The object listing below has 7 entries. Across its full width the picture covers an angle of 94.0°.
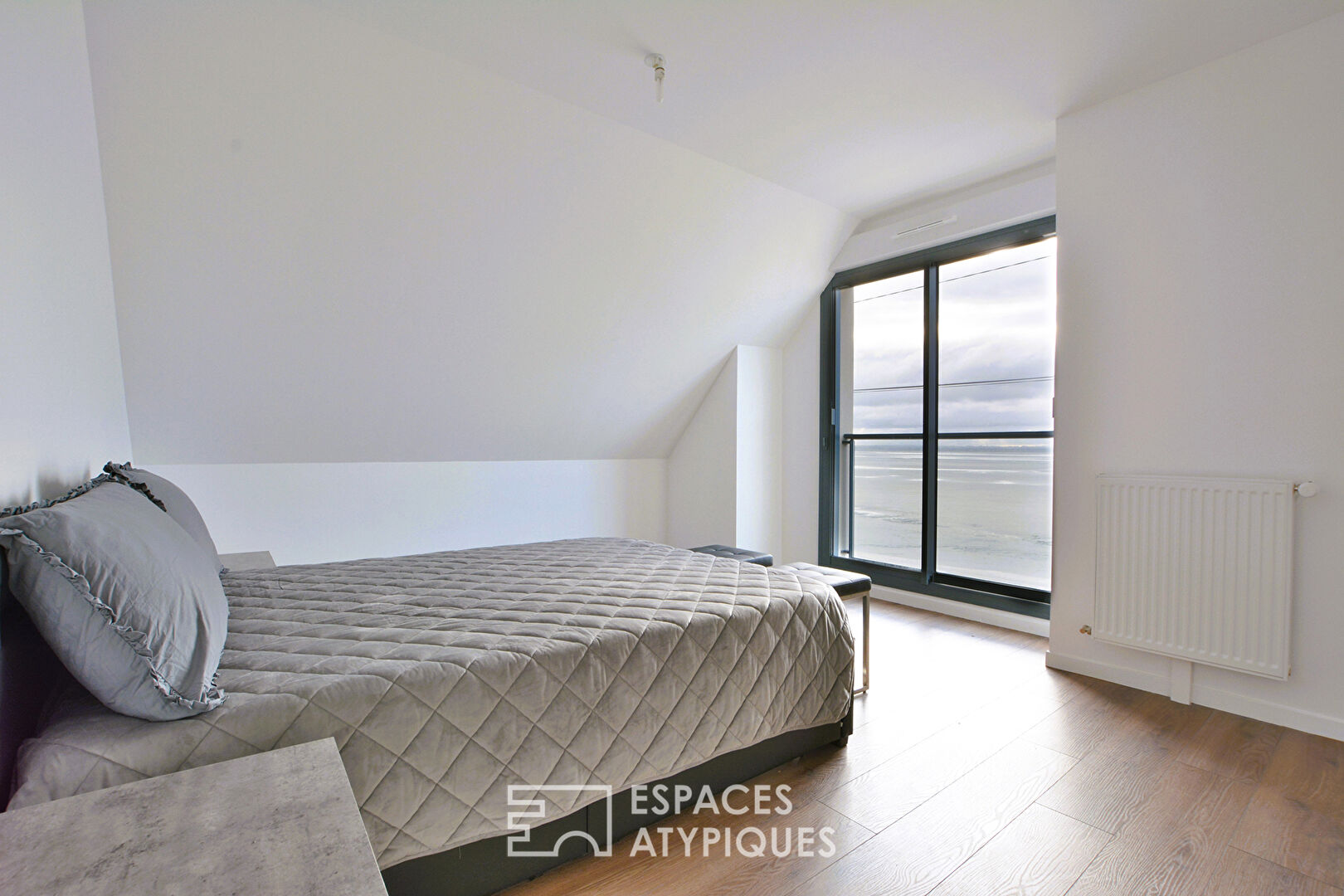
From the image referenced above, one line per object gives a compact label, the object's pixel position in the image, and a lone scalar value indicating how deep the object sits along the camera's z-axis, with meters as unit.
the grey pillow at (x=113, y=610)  1.05
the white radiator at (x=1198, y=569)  2.35
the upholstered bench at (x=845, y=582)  2.61
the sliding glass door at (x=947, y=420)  3.58
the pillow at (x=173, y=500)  1.88
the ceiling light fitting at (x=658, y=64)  2.44
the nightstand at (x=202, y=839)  0.72
